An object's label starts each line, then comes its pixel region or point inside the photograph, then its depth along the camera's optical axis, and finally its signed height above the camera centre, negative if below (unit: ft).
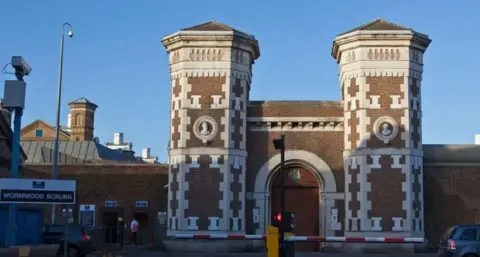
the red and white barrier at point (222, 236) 113.09 -1.41
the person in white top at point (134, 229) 135.44 -0.63
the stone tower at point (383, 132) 116.78 +14.62
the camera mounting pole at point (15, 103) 82.64 +12.55
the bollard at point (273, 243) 80.64 -1.56
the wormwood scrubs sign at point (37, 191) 75.66 +3.19
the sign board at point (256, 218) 122.31 +1.44
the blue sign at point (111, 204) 143.30 +3.80
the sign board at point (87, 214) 142.82 +1.93
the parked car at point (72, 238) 102.37 -1.80
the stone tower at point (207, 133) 118.93 +14.24
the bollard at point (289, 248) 81.35 -2.08
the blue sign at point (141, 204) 142.72 +3.87
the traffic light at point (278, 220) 79.94 +0.78
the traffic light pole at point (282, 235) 79.82 -0.74
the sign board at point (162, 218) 138.15 +1.37
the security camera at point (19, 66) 84.69 +16.97
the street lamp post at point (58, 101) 127.03 +20.25
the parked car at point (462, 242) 86.63 -1.25
